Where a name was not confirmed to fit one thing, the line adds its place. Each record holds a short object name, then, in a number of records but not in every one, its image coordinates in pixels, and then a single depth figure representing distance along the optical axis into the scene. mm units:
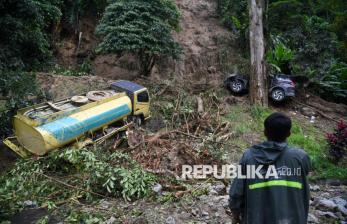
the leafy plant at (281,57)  14219
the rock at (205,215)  5739
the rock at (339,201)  6160
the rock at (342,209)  5875
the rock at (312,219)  5547
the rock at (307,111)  12852
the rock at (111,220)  5582
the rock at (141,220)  5505
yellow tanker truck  7574
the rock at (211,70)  15812
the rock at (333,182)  7977
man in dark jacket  2850
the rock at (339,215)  5754
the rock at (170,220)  5523
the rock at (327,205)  6000
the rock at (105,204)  6159
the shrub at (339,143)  8933
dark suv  13125
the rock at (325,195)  6764
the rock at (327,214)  5769
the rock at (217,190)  6592
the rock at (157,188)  6577
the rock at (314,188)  7199
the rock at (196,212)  5802
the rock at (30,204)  6227
